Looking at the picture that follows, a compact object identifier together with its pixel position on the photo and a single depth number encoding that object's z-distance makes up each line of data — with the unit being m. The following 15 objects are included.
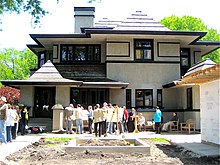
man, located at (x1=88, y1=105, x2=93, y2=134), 19.38
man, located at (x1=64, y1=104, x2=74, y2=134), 18.98
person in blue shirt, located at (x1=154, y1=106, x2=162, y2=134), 19.77
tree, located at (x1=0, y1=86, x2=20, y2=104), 38.12
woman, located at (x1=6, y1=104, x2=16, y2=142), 14.07
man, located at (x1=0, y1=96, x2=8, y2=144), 12.93
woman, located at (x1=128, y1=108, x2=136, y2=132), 20.76
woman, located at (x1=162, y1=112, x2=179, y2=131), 21.14
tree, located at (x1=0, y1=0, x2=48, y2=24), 7.90
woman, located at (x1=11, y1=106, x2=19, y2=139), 15.27
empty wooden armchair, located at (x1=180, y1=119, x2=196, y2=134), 20.14
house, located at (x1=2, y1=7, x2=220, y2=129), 22.66
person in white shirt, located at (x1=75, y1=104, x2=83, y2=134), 19.05
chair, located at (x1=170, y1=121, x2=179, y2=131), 21.16
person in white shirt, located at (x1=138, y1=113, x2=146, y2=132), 21.05
